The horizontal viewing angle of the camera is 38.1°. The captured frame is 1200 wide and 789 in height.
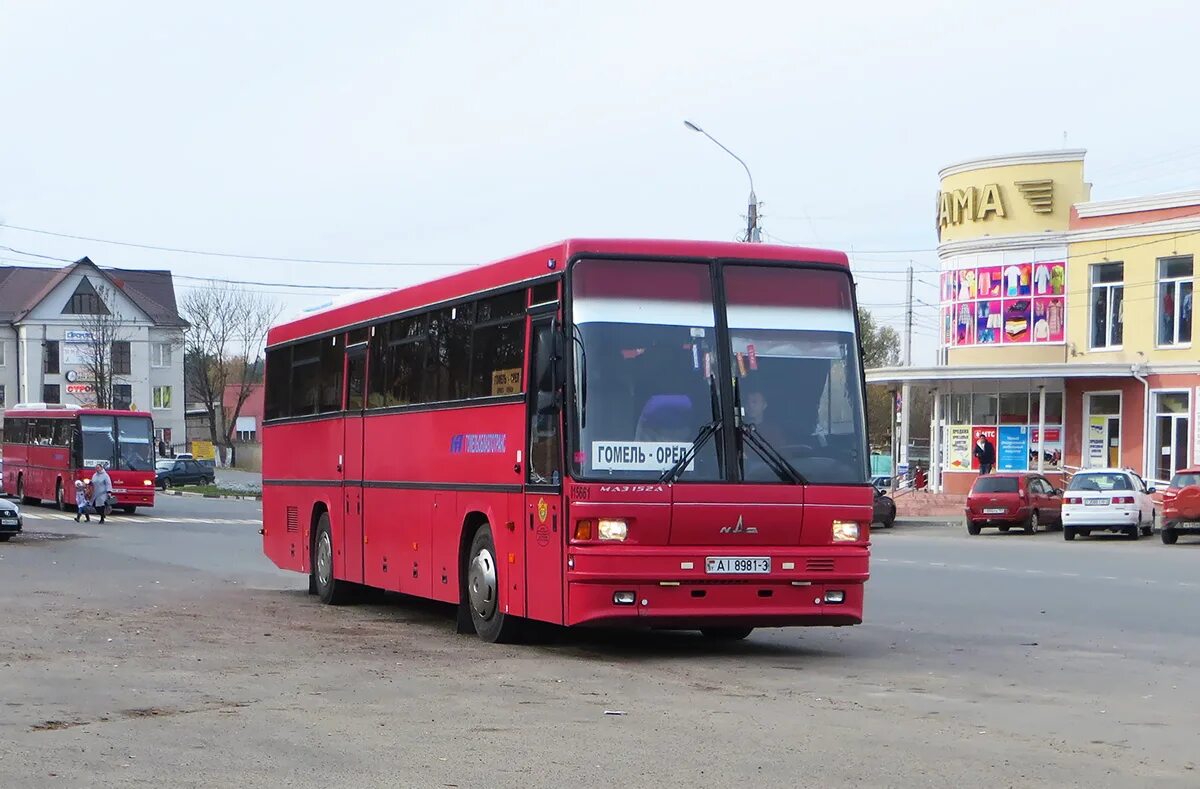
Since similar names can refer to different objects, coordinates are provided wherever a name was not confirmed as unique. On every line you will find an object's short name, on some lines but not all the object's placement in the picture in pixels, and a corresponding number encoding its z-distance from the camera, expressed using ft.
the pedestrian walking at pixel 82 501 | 143.33
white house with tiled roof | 362.94
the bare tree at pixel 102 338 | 298.56
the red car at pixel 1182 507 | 115.24
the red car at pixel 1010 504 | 136.87
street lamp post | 135.23
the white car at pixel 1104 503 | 126.00
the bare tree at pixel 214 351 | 372.38
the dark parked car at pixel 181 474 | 266.57
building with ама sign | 160.04
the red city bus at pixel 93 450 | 162.50
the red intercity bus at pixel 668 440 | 42.16
